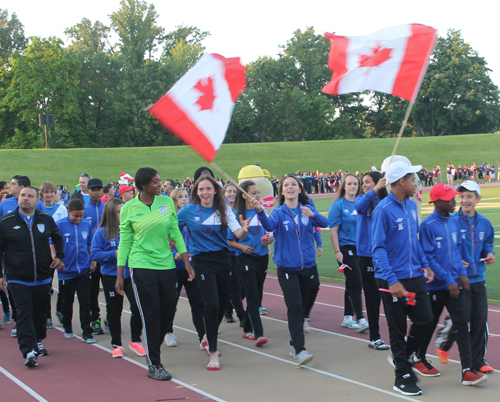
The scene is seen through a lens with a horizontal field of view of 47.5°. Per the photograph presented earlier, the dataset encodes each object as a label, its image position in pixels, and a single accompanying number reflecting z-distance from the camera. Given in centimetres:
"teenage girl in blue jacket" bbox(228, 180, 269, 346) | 690
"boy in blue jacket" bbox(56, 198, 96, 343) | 748
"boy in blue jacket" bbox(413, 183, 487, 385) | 529
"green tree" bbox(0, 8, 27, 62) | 8588
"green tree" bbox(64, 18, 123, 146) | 7806
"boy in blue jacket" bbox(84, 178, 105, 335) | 802
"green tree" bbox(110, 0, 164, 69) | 9100
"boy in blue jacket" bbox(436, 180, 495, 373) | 544
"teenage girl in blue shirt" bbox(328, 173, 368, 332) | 739
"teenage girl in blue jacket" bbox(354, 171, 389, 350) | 662
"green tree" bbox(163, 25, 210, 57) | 9662
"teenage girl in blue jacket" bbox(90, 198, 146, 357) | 669
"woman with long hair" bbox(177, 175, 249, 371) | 611
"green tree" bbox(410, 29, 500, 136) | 8781
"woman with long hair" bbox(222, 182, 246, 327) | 788
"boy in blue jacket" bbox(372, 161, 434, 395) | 511
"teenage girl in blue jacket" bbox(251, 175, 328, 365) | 621
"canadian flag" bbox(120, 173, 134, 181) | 1621
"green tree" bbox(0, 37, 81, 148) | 6706
